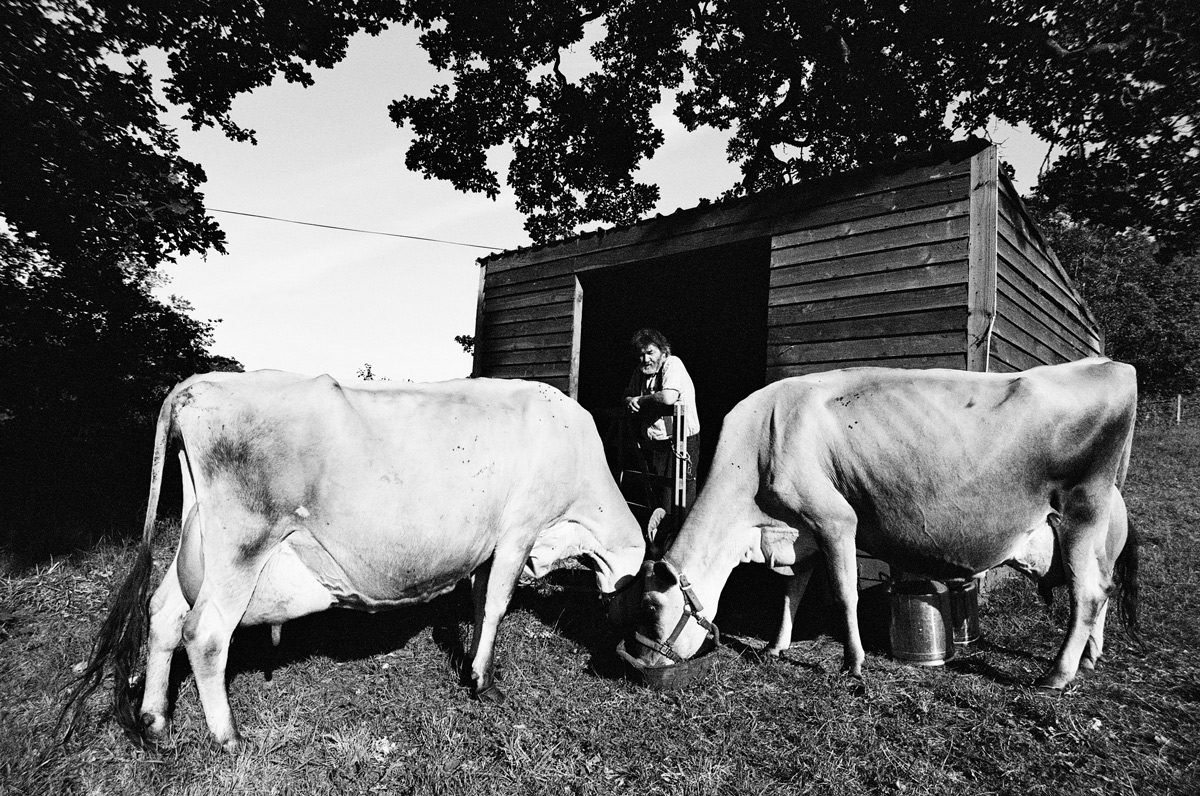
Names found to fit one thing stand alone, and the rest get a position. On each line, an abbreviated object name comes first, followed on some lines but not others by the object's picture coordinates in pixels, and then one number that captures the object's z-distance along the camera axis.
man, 5.68
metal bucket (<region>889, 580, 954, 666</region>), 4.40
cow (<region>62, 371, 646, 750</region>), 3.24
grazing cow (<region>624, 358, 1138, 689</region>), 4.02
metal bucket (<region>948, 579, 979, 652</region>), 4.71
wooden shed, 5.58
